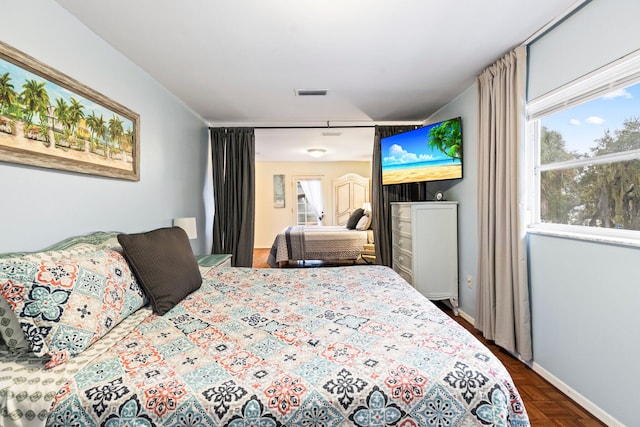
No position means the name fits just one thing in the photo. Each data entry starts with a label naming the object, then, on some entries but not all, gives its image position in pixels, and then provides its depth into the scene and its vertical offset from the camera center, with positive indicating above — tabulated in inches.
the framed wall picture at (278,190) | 304.3 +21.9
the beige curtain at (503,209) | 81.1 -0.7
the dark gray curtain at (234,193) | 157.2 +10.8
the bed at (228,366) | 33.6 -21.5
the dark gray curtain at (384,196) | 156.9 +7.1
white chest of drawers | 122.3 -18.1
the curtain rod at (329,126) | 160.1 +48.7
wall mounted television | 118.5 +25.5
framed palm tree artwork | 52.0 +21.2
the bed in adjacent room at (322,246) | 201.0 -26.0
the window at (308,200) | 305.1 +10.8
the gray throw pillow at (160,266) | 59.2 -12.1
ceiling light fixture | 228.1 +48.7
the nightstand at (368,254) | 188.5 -30.8
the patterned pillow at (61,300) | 38.6 -13.0
